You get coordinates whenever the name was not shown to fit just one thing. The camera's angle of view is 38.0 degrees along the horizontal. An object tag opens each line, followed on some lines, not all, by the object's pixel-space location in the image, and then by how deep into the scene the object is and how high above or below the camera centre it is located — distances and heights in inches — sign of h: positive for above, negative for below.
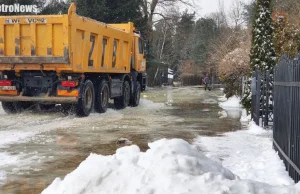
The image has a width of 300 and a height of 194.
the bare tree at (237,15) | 2081.7 +320.6
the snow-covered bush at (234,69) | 877.2 +25.2
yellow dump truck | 512.4 +25.3
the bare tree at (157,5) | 1764.3 +307.6
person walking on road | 1739.5 +0.9
